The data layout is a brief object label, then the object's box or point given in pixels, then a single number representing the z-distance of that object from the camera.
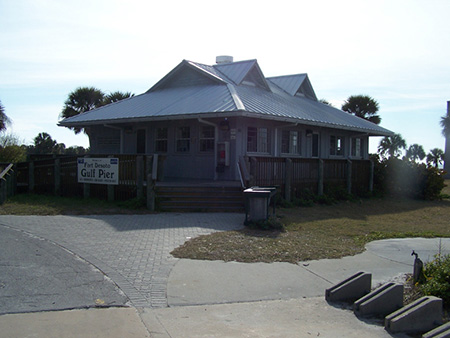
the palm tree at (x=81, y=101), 32.22
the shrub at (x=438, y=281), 5.59
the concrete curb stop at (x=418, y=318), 4.92
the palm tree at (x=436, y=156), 75.94
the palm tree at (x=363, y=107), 35.56
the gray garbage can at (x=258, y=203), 10.84
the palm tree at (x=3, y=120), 30.14
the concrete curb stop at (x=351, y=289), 5.90
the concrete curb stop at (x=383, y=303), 5.41
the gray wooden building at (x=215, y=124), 17.88
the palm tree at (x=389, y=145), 51.34
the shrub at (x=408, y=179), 21.91
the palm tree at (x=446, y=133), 58.66
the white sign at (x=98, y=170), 14.67
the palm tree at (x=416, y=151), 80.19
